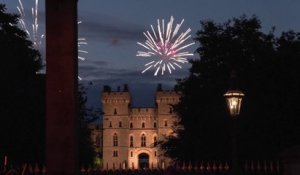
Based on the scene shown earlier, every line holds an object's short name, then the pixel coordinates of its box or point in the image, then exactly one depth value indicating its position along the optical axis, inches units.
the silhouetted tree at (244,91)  1678.2
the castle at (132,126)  7421.3
